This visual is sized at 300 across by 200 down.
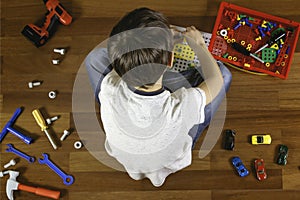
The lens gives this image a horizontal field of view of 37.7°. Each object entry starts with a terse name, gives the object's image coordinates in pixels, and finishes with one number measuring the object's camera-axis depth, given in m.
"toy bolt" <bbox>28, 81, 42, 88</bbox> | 1.33
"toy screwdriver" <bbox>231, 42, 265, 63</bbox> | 1.29
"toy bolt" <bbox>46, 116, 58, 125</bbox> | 1.31
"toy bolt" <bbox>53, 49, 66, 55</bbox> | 1.33
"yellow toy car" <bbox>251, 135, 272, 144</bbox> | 1.26
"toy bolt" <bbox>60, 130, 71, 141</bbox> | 1.31
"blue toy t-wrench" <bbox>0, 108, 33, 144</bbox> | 1.31
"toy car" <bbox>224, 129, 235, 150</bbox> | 1.26
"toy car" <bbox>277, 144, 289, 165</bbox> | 1.25
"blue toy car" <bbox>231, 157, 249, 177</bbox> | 1.25
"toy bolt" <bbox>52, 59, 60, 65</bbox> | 1.34
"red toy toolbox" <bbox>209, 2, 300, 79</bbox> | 1.29
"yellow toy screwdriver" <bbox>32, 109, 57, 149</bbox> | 1.31
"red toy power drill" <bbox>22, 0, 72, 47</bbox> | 1.32
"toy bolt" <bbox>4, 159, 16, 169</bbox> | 1.31
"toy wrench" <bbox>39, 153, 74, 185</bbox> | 1.30
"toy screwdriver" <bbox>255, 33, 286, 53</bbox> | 1.28
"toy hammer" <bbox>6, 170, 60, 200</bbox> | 1.28
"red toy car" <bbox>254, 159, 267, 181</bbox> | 1.25
